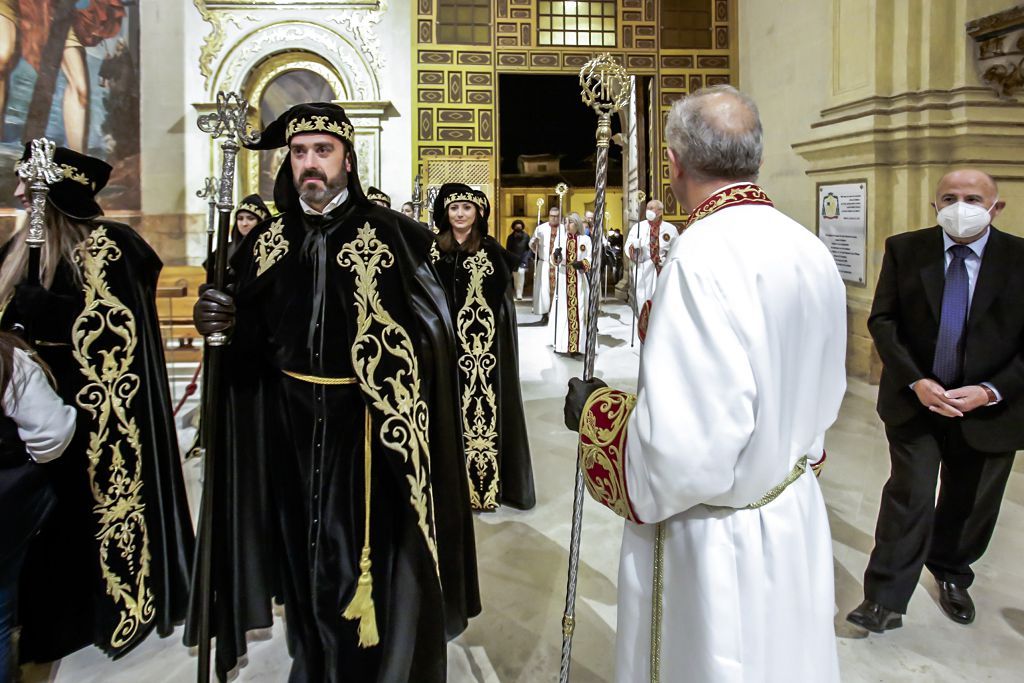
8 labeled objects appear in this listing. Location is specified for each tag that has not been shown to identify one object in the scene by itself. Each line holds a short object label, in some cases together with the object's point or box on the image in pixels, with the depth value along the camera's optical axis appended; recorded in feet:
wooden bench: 29.55
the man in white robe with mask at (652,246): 32.58
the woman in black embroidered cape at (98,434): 9.16
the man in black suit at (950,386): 9.79
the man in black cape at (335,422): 7.74
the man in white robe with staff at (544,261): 37.63
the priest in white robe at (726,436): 4.80
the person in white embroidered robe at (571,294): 33.47
